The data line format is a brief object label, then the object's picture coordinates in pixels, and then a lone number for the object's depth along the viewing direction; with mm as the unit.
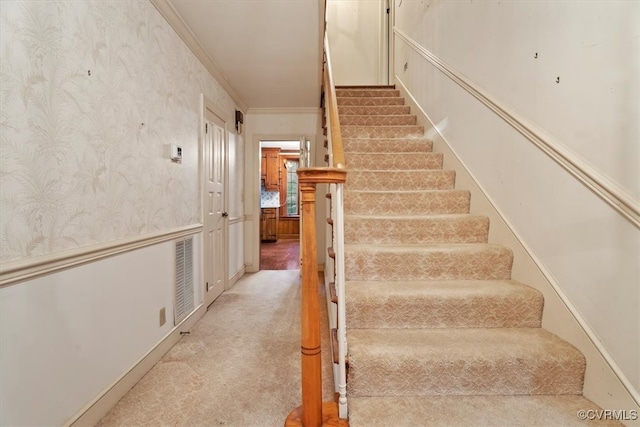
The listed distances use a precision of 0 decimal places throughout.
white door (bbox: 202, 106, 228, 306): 3033
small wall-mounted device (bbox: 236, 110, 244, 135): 4036
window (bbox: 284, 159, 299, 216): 8703
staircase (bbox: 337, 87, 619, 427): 1340
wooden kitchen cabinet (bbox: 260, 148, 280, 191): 8359
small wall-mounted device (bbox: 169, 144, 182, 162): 2178
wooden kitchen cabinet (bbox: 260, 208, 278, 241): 8109
